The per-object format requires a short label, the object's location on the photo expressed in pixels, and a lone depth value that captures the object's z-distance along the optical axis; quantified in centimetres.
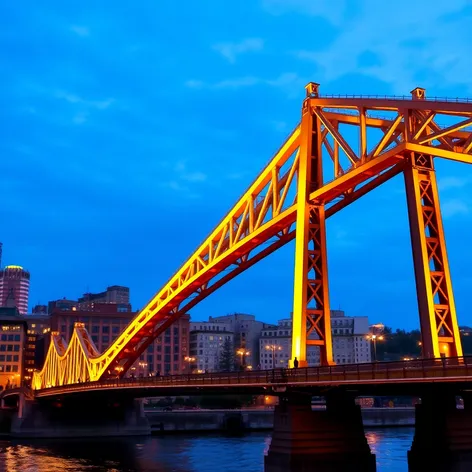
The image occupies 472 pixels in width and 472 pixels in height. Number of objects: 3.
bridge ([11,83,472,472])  4056
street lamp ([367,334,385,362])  6749
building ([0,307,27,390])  18462
